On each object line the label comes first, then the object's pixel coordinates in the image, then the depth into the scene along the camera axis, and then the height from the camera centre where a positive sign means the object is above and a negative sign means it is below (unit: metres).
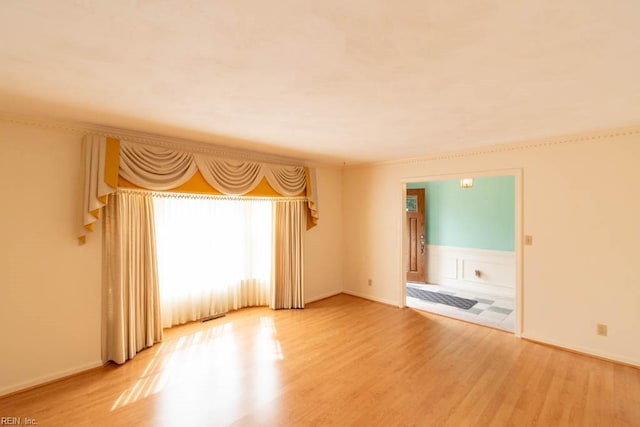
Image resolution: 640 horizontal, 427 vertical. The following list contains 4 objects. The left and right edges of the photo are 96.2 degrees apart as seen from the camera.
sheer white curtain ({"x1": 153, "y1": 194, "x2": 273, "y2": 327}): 3.87 -0.60
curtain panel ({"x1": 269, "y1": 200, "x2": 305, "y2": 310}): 4.65 -0.71
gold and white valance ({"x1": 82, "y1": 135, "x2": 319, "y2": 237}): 2.85 +0.51
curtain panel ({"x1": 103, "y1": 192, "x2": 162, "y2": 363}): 3.04 -0.68
